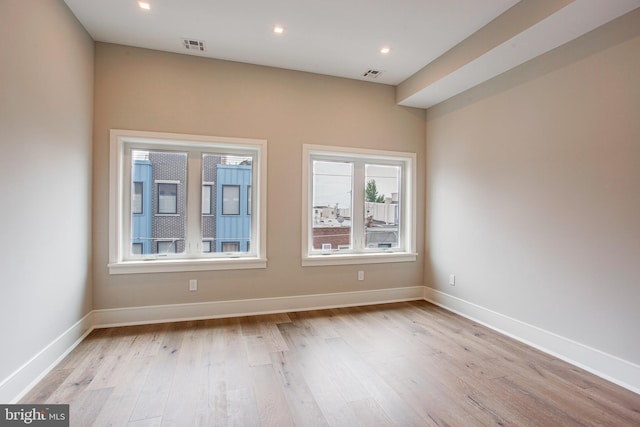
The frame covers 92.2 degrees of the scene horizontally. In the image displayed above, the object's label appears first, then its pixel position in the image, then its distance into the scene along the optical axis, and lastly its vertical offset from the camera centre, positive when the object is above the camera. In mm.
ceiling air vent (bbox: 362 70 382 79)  3846 +1765
